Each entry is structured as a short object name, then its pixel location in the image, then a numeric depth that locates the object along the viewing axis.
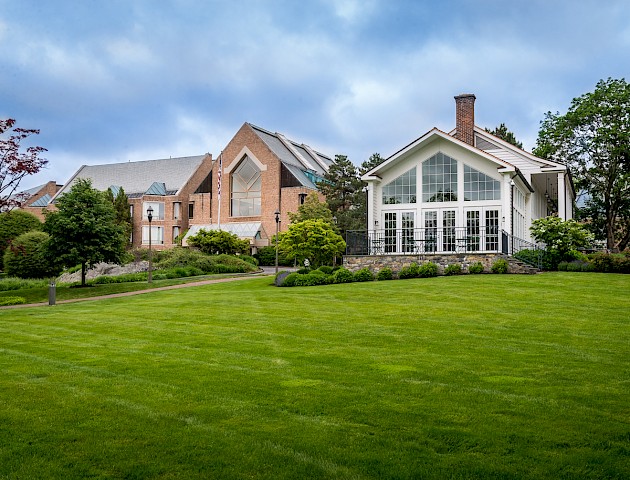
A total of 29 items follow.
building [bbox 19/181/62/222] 70.88
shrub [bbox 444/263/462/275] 24.12
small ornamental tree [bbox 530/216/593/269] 26.02
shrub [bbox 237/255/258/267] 45.12
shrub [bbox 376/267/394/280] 24.56
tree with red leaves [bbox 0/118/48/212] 19.69
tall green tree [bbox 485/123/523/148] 51.53
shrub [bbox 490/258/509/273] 23.66
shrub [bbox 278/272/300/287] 24.59
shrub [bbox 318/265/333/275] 26.58
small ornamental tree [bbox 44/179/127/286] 26.81
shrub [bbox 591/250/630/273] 23.31
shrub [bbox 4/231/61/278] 41.38
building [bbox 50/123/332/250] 55.69
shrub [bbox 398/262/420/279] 24.41
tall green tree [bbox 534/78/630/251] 42.59
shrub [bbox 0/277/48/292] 33.03
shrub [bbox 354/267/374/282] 24.64
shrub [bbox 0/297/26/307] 23.56
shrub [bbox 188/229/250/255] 44.94
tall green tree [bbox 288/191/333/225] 42.91
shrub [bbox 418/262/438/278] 24.31
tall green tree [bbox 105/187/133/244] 61.66
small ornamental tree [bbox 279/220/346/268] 27.41
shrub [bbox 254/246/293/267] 49.21
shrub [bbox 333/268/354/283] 24.50
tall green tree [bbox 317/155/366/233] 46.12
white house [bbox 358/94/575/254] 26.89
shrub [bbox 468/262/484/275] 23.95
